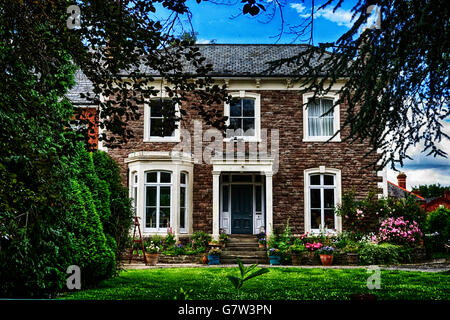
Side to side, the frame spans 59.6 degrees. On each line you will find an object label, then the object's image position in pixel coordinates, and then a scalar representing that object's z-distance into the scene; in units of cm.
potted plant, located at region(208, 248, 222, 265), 1360
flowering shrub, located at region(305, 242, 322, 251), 1416
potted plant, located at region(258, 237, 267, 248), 1492
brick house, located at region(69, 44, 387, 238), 1556
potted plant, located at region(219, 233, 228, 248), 1507
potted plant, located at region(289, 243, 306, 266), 1368
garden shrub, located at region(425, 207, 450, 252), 1575
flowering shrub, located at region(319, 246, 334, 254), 1359
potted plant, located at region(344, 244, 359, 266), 1371
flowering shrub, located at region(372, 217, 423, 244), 1454
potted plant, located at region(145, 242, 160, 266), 1337
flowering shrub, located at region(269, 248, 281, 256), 1353
